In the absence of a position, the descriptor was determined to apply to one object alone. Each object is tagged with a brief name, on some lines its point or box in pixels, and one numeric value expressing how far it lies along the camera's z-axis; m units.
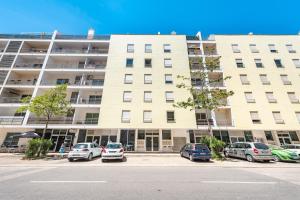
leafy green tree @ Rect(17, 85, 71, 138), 17.55
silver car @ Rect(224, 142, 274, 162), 13.35
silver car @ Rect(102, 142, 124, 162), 13.53
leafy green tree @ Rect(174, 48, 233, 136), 17.25
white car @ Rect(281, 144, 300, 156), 14.53
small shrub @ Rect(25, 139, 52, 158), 15.68
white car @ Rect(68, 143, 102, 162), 14.01
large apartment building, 23.03
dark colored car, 13.84
